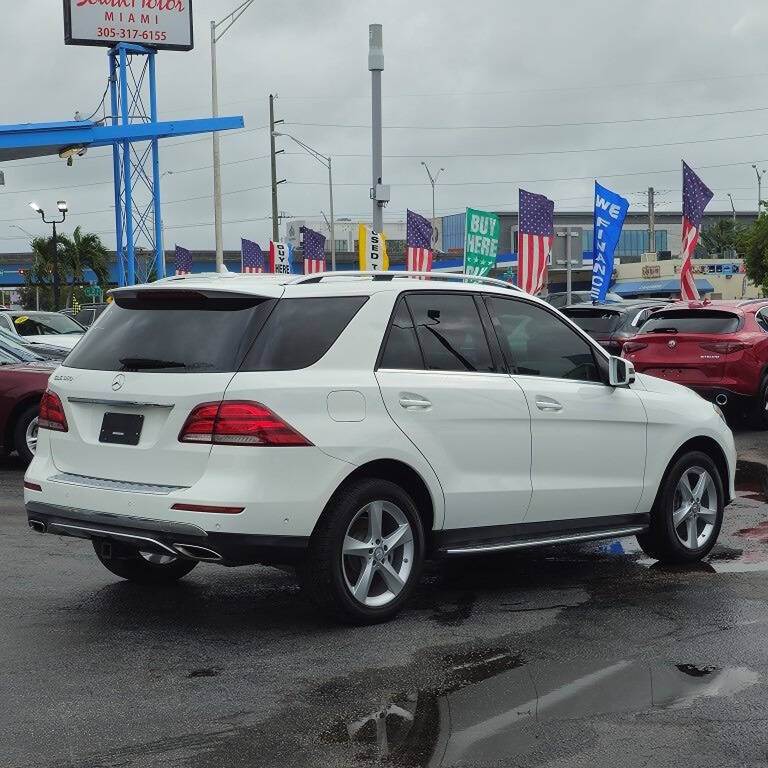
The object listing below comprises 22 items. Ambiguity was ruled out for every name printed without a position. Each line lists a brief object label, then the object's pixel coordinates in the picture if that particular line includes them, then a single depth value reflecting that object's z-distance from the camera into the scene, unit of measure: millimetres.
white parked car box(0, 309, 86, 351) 24078
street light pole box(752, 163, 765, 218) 116312
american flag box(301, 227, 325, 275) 37656
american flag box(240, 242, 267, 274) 42159
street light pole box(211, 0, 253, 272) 46488
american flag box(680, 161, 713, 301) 29031
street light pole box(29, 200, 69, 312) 49281
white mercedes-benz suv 5859
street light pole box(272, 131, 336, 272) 53562
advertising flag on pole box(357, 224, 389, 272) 23062
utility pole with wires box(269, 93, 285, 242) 57097
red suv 16047
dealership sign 45125
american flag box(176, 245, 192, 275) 46100
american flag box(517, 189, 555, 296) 27000
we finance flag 30031
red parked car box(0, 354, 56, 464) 12570
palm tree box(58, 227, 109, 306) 75000
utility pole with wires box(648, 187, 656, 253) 98931
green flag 26500
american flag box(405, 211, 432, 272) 30359
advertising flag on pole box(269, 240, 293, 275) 36625
